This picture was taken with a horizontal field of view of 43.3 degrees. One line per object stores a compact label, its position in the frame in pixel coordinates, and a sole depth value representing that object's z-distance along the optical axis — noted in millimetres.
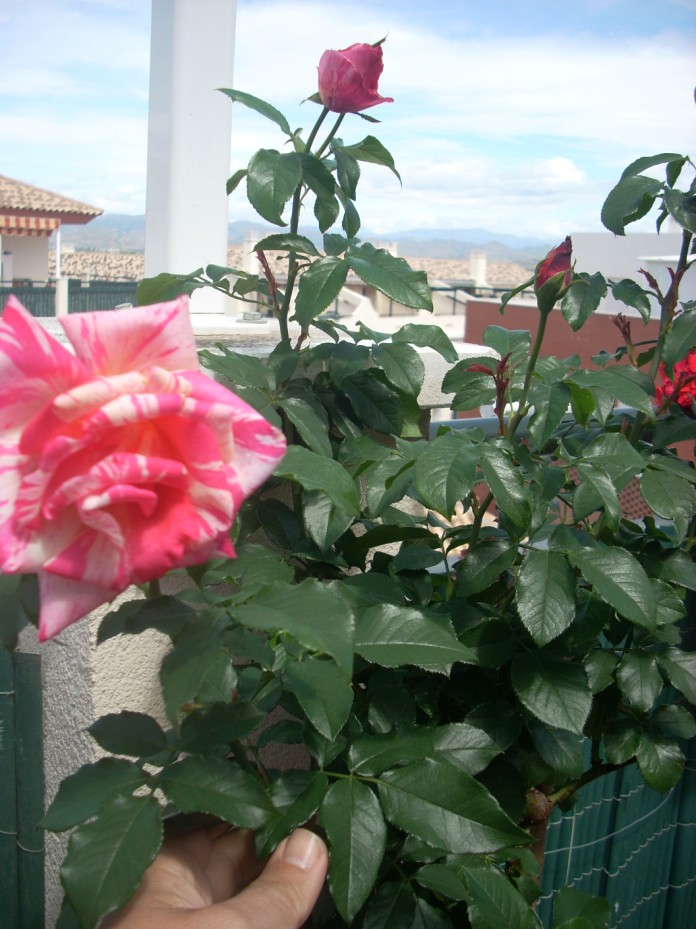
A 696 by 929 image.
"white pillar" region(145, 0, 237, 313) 1365
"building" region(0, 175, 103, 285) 21297
